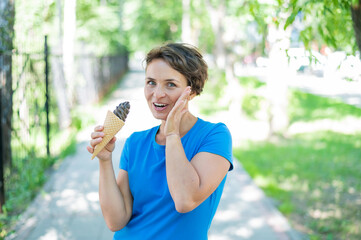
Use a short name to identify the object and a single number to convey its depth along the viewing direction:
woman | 1.73
